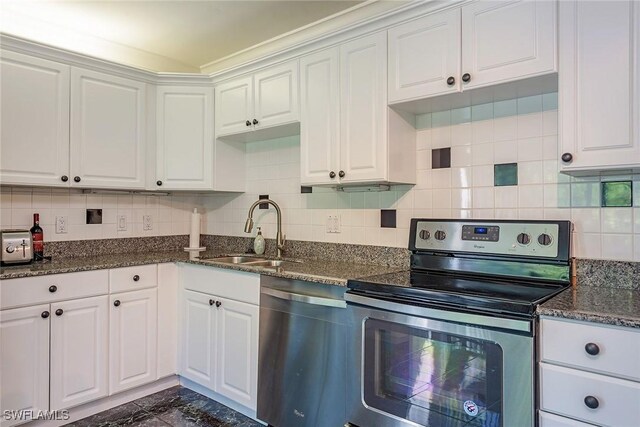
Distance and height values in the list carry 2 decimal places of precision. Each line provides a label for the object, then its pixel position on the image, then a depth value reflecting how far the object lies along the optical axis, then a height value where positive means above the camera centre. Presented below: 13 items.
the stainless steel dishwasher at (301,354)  1.86 -0.67
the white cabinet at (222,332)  2.26 -0.69
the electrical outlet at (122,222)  3.01 -0.05
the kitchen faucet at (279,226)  2.75 -0.07
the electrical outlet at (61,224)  2.71 -0.06
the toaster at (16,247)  2.30 -0.18
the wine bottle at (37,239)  2.53 -0.15
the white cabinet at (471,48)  1.62 +0.73
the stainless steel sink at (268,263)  2.68 -0.31
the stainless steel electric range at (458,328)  1.35 -0.41
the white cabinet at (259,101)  2.49 +0.75
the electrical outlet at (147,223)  3.15 -0.06
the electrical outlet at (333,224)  2.59 -0.05
